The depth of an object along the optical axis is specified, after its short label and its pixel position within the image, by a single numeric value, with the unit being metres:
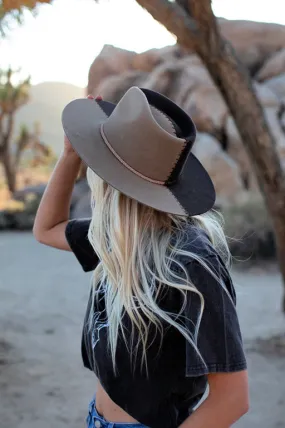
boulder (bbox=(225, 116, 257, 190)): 12.06
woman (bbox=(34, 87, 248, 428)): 1.12
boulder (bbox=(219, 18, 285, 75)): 14.41
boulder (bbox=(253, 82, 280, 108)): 12.58
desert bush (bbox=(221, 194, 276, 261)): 8.95
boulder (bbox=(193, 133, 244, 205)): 11.41
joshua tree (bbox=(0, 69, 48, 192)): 18.66
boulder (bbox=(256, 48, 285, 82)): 13.81
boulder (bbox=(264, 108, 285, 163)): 11.52
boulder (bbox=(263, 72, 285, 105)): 12.98
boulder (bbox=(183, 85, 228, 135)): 12.66
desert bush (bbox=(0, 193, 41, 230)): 13.12
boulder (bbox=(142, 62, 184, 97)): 13.67
